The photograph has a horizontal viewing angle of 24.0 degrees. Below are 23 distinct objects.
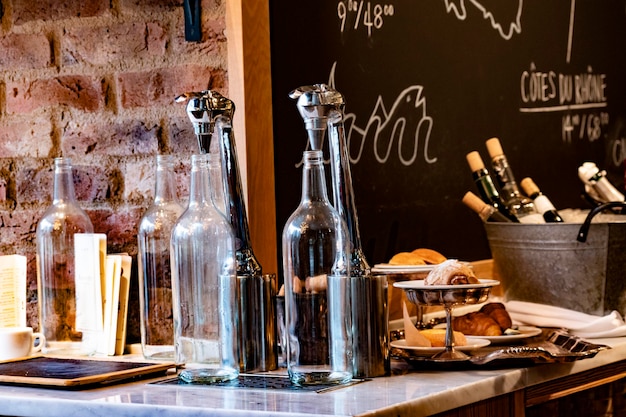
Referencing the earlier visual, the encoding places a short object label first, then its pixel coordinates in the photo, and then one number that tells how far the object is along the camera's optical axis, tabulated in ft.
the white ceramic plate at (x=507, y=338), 8.83
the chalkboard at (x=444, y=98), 10.13
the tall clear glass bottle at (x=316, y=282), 7.43
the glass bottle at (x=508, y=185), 11.43
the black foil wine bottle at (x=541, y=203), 11.19
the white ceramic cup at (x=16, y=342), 8.70
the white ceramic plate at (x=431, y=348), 8.12
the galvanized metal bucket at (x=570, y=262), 10.25
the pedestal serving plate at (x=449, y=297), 7.86
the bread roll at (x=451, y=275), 8.02
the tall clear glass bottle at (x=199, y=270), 8.08
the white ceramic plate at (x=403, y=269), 9.44
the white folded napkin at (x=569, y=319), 9.49
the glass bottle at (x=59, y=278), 9.29
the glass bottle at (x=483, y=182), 11.31
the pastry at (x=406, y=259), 9.89
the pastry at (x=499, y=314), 9.24
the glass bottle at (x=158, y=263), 8.80
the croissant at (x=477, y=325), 9.09
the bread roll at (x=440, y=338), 8.40
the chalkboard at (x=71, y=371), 7.47
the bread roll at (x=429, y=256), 10.13
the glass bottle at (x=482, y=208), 11.08
